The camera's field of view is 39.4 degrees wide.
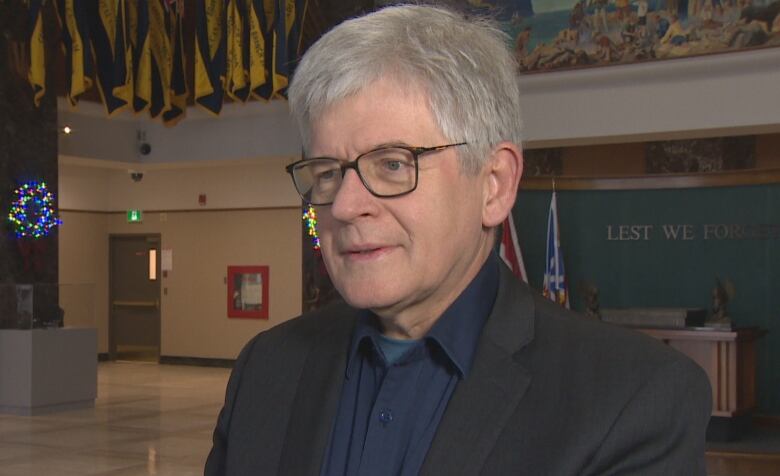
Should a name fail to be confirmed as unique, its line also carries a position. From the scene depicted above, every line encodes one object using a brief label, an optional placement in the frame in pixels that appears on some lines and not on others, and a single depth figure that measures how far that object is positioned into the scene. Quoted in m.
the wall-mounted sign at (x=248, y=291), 18.41
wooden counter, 10.90
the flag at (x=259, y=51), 13.03
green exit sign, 19.88
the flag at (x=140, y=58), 14.02
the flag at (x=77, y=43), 13.40
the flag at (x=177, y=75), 14.33
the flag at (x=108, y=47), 13.62
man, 1.45
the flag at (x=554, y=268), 12.80
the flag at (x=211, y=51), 13.59
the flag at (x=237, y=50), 13.29
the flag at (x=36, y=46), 13.44
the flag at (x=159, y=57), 14.20
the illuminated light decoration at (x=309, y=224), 13.32
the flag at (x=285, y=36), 12.85
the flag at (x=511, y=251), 12.59
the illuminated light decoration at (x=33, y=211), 13.82
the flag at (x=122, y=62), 13.72
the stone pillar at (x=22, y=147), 13.80
